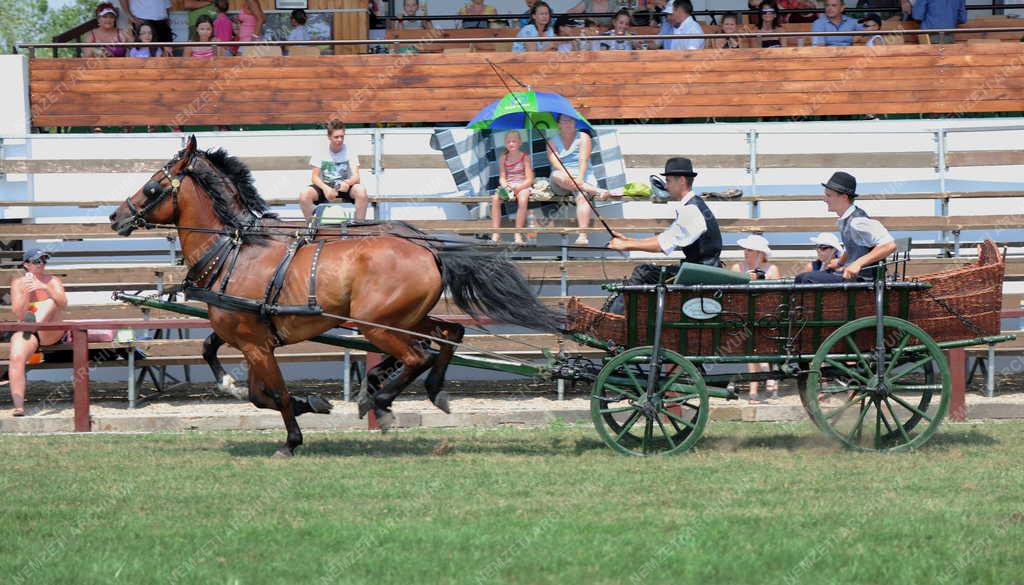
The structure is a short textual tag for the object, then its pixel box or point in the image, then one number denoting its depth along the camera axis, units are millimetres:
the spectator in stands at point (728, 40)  16422
